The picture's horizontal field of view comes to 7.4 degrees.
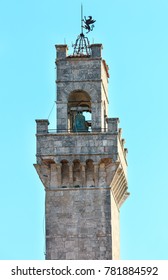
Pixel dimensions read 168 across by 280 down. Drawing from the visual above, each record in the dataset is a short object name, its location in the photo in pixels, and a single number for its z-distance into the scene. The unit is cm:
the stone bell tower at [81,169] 5038
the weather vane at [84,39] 5350
